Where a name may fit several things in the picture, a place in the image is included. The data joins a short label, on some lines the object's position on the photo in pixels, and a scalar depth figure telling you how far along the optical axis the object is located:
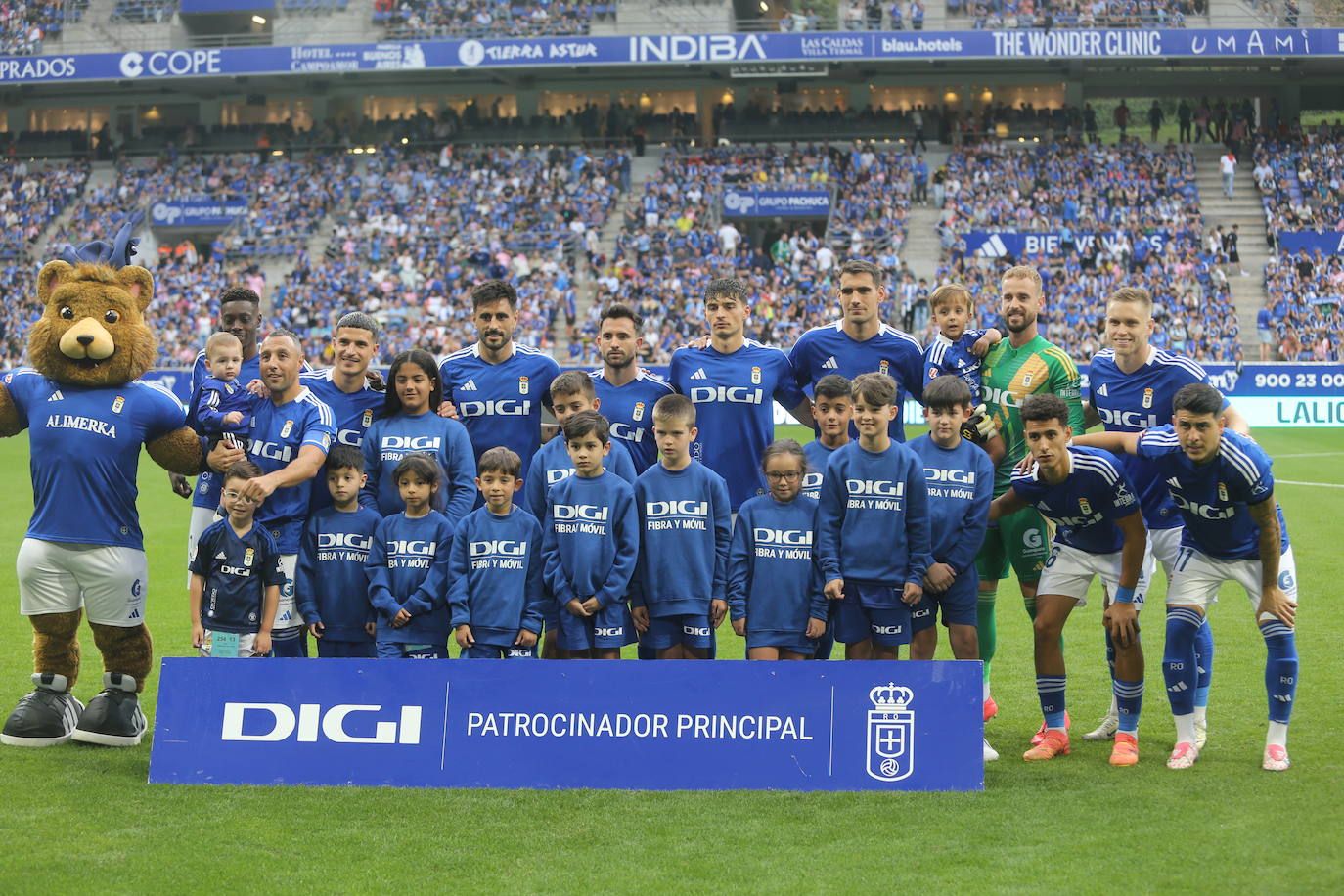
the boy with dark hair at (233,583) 6.68
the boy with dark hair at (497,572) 6.43
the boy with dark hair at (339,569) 6.79
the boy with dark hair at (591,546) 6.46
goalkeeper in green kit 7.15
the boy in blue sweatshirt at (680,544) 6.51
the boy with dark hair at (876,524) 6.46
